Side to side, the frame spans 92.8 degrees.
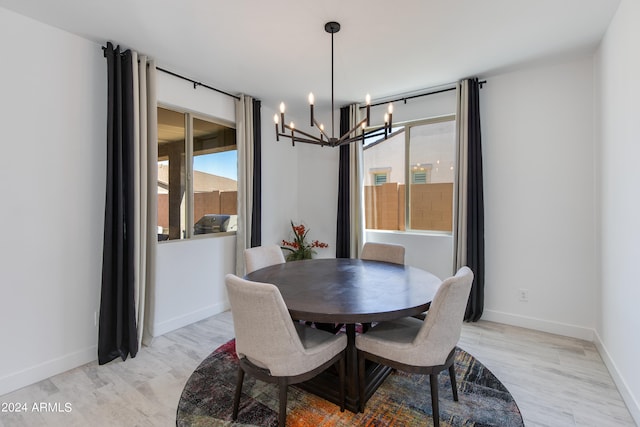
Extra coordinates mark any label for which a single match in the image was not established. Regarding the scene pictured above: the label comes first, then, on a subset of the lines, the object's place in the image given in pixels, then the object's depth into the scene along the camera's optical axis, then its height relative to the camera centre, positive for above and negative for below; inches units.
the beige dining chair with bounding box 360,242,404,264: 117.0 -16.0
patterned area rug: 71.2 -48.5
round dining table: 64.7 -20.3
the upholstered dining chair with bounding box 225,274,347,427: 60.6 -27.6
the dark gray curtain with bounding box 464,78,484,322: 129.1 +3.0
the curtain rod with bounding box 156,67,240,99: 121.6 +56.5
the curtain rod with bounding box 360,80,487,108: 132.0 +56.8
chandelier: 91.5 +22.9
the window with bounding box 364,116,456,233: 146.6 +17.3
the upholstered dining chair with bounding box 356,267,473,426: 64.2 -29.8
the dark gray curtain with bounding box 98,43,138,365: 99.1 -3.5
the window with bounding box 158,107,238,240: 130.0 +16.8
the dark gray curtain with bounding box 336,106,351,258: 161.8 +5.4
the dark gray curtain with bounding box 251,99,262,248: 153.3 +14.8
